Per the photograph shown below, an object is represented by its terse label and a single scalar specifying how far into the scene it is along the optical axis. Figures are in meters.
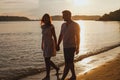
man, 3.78
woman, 4.03
